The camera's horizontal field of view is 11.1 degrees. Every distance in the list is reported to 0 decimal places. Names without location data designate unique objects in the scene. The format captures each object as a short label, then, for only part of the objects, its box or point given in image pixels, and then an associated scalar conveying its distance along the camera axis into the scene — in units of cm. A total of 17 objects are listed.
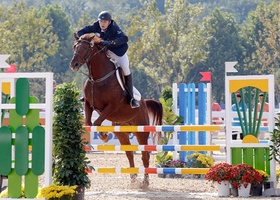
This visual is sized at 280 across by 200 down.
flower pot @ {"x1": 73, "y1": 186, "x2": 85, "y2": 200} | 1289
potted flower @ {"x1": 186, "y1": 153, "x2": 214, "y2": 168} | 2001
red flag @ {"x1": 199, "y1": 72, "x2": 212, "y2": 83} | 2334
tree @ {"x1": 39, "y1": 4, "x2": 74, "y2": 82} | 10174
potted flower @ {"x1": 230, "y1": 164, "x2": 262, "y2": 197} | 1466
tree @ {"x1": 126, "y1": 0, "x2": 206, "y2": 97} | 7116
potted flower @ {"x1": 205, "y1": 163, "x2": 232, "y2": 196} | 1483
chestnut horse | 1681
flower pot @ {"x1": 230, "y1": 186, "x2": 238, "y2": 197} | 1492
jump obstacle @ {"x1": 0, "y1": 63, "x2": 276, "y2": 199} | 1531
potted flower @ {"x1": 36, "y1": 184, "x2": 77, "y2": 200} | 1234
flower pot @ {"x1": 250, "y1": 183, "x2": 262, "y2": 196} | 1506
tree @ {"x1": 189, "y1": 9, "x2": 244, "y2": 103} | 9422
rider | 1716
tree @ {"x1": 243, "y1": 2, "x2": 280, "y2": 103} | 7529
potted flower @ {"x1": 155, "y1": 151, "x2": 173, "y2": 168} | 2149
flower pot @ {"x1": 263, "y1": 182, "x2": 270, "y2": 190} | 1520
